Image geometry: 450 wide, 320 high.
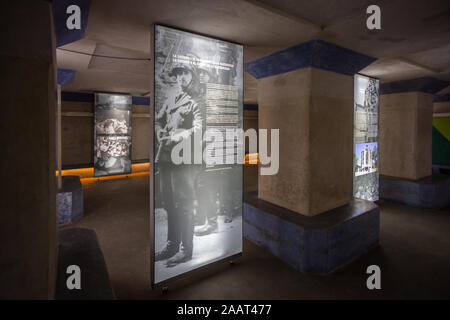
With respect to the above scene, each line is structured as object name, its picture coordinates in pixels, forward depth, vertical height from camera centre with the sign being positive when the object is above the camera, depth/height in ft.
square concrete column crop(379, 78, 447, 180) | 25.45 +2.23
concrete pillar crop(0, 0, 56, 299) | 5.16 -0.08
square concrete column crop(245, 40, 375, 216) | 14.57 +1.83
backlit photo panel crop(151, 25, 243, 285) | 11.16 -0.29
